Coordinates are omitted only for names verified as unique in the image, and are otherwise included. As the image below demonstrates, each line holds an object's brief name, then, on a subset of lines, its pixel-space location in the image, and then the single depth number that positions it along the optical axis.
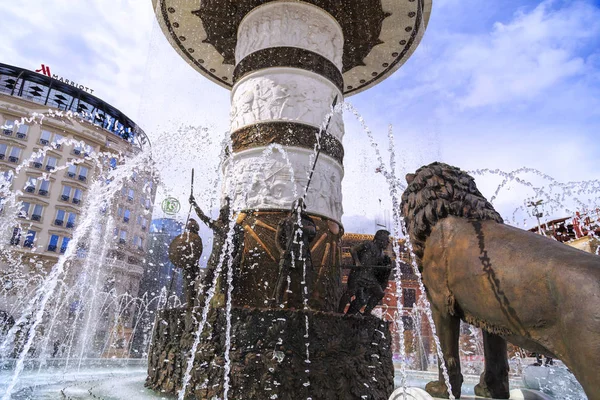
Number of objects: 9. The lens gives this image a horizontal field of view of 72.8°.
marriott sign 46.25
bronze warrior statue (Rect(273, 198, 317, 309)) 6.54
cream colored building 39.19
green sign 40.77
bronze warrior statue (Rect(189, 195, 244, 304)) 6.77
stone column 7.55
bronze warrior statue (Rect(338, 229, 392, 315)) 6.78
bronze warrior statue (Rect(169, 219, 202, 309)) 6.95
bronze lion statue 2.24
